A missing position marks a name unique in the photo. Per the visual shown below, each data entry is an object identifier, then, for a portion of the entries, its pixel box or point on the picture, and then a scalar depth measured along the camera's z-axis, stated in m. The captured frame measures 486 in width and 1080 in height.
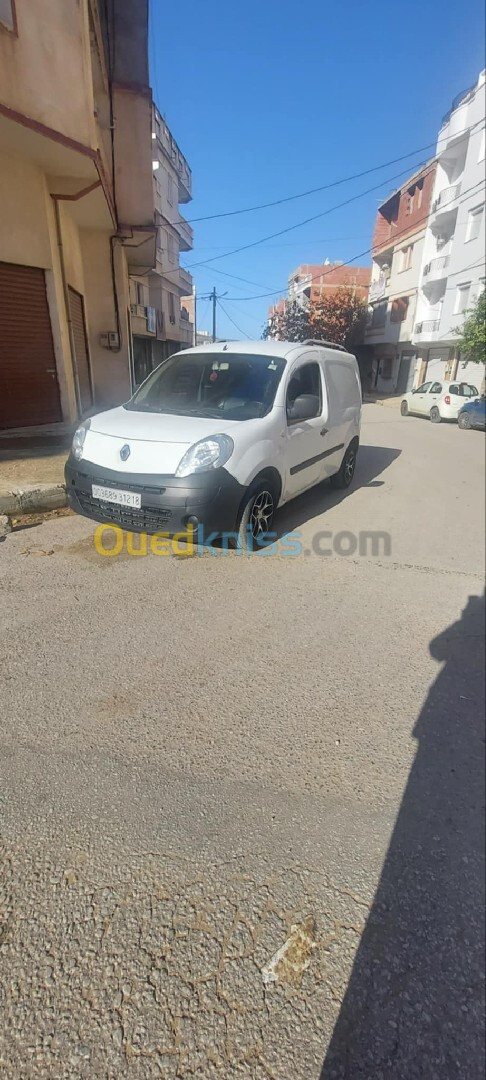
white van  3.41
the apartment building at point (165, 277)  25.16
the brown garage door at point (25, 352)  7.19
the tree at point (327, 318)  24.59
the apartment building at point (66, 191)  5.96
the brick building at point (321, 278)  39.91
